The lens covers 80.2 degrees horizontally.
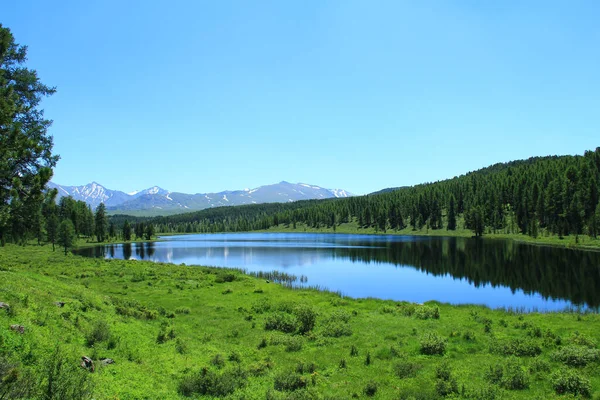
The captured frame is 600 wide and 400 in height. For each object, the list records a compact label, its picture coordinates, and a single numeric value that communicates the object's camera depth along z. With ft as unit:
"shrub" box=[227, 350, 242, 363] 62.09
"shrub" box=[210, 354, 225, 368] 58.18
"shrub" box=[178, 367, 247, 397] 46.73
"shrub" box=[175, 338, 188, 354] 63.18
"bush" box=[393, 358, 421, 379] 55.37
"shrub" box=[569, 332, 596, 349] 64.87
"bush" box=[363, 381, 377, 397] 49.01
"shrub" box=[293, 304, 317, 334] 82.79
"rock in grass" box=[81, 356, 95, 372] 45.08
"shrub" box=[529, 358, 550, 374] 55.11
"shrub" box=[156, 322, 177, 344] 67.96
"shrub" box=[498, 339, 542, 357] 63.52
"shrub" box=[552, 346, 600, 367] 56.85
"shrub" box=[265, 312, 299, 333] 83.76
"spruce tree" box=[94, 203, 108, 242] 549.62
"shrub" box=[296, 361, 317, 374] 57.16
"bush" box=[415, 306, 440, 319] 95.55
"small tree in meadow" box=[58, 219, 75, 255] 345.31
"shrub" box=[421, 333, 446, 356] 65.67
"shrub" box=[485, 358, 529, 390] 49.98
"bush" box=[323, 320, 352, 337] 79.33
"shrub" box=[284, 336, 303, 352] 69.97
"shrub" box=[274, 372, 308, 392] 49.80
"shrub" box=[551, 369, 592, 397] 46.80
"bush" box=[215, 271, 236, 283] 161.49
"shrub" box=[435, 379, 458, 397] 48.22
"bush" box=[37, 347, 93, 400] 30.48
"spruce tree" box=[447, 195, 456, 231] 616.39
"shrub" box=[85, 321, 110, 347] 56.03
